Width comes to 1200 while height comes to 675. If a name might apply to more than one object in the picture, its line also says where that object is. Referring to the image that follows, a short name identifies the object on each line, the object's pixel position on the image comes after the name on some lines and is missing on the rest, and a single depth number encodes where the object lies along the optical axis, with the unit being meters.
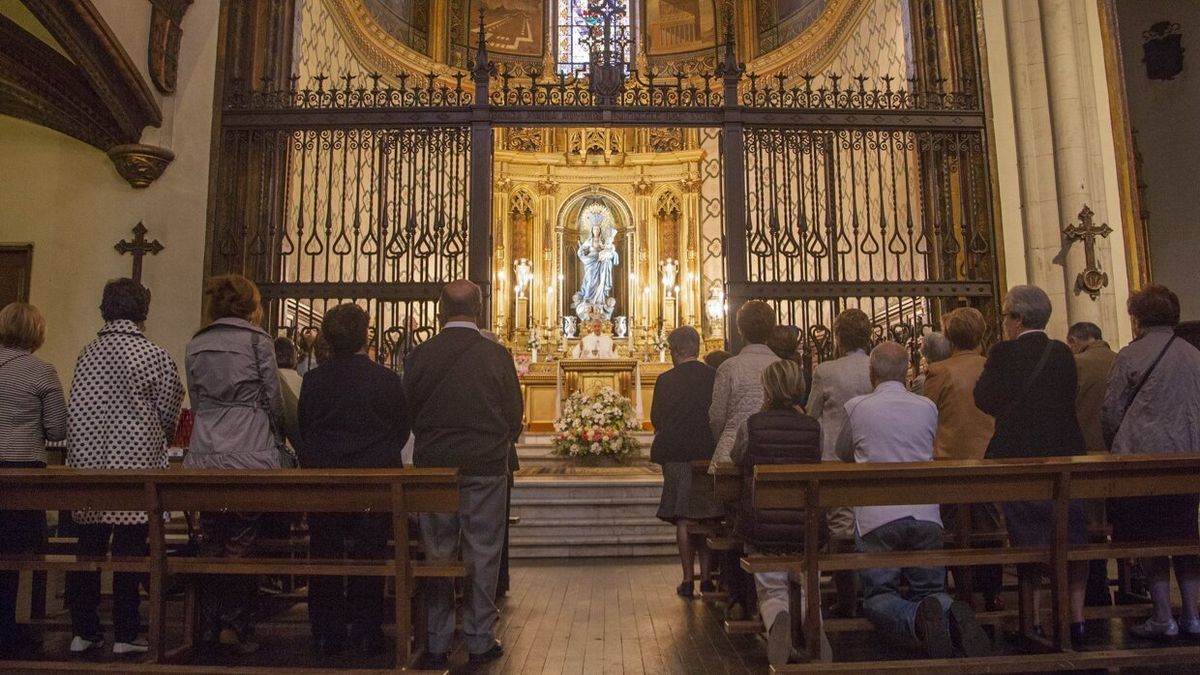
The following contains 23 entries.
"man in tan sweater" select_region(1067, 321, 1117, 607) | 4.24
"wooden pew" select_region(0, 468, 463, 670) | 2.90
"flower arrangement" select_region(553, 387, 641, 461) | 7.95
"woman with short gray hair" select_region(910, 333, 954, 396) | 4.39
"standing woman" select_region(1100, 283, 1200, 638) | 3.36
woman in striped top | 3.41
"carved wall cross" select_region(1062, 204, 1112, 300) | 6.57
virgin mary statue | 14.05
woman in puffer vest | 3.23
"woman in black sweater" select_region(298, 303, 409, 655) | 3.24
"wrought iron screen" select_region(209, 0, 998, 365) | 6.70
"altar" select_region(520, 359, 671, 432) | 11.42
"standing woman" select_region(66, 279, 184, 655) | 3.31
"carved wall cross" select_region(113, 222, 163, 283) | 6.55
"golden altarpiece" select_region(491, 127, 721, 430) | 13.62
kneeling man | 3.18
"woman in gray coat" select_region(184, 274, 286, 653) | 3.31
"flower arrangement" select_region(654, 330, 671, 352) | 12.39
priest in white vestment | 11.92
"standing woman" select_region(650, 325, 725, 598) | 4.57
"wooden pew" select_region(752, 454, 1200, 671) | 2.84
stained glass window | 15.27
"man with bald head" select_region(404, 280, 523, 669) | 3.29
